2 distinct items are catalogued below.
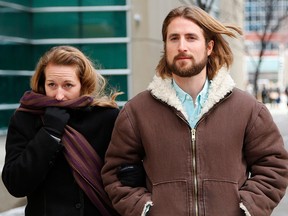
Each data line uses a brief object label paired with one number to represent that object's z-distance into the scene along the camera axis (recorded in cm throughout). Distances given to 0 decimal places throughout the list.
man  490
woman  532
